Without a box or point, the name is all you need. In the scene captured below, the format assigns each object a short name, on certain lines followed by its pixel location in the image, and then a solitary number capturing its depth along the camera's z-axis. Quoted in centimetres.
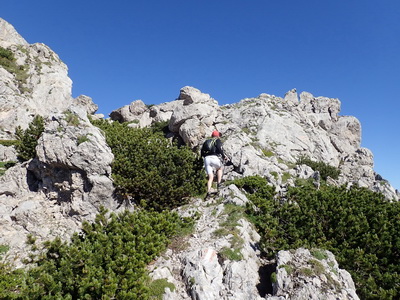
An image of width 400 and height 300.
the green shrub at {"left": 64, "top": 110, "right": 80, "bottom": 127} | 1433
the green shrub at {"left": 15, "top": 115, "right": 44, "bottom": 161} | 1542
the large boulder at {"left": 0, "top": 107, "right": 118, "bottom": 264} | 1241
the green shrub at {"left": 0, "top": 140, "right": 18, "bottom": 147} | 2056
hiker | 1245
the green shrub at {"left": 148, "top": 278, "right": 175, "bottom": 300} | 652
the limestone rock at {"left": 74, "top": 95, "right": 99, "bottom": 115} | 4316
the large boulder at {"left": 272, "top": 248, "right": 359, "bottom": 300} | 654
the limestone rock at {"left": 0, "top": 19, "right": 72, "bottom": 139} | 2727
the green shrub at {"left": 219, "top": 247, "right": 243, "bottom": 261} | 808
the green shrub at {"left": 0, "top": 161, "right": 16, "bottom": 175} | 1630
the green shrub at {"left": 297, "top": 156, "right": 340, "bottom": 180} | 2346
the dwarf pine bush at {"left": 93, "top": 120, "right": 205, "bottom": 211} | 1256
